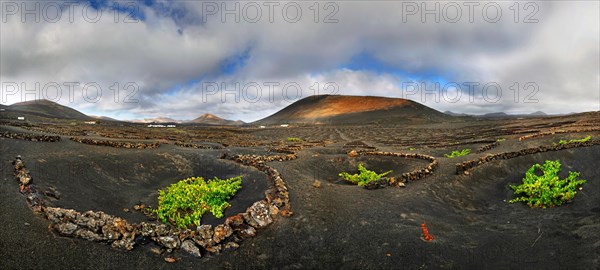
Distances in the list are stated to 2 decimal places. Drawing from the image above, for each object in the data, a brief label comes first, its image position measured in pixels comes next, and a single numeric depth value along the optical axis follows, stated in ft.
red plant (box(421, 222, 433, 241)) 33.14
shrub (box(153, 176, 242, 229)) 39.30
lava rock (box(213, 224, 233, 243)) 31.67
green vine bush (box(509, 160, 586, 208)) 43.37
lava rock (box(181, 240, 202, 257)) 29.66
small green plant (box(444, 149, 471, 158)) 86.58
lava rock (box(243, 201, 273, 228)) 34.94
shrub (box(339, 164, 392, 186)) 55.56
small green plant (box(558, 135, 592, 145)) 74.09
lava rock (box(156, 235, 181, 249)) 29.94
